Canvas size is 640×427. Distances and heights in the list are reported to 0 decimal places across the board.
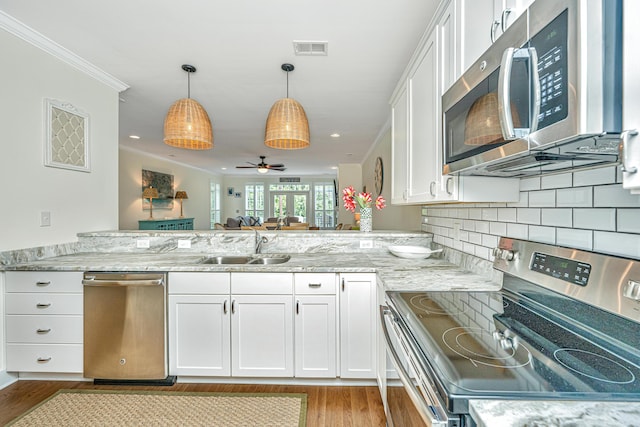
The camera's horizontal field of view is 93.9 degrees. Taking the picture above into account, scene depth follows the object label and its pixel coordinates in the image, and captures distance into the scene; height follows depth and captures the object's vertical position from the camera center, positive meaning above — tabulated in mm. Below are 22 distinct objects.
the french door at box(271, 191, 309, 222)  11250 +327
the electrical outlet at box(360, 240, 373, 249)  2555 -284
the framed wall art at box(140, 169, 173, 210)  6434 +564
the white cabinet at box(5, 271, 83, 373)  2021 -742
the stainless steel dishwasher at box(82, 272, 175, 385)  1986 -779
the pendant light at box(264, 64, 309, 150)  2283 +677
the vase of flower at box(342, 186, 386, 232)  2615 +61
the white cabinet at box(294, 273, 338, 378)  1988 -734
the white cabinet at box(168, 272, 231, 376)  2002 -753
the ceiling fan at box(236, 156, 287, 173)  6746 +1110
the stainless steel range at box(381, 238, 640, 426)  662 -387
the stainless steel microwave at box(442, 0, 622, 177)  597 +288
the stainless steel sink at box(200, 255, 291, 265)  2425 -403
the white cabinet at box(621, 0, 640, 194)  564 +231
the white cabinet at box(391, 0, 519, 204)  1409 +521
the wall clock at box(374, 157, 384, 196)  4710 +583
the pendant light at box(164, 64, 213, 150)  2311 +680
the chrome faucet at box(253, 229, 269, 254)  2564 -261
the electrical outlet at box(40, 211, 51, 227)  2251 -65
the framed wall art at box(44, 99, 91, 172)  2283 +602
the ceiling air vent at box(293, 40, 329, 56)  2158 +1209
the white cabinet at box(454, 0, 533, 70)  936 +681
